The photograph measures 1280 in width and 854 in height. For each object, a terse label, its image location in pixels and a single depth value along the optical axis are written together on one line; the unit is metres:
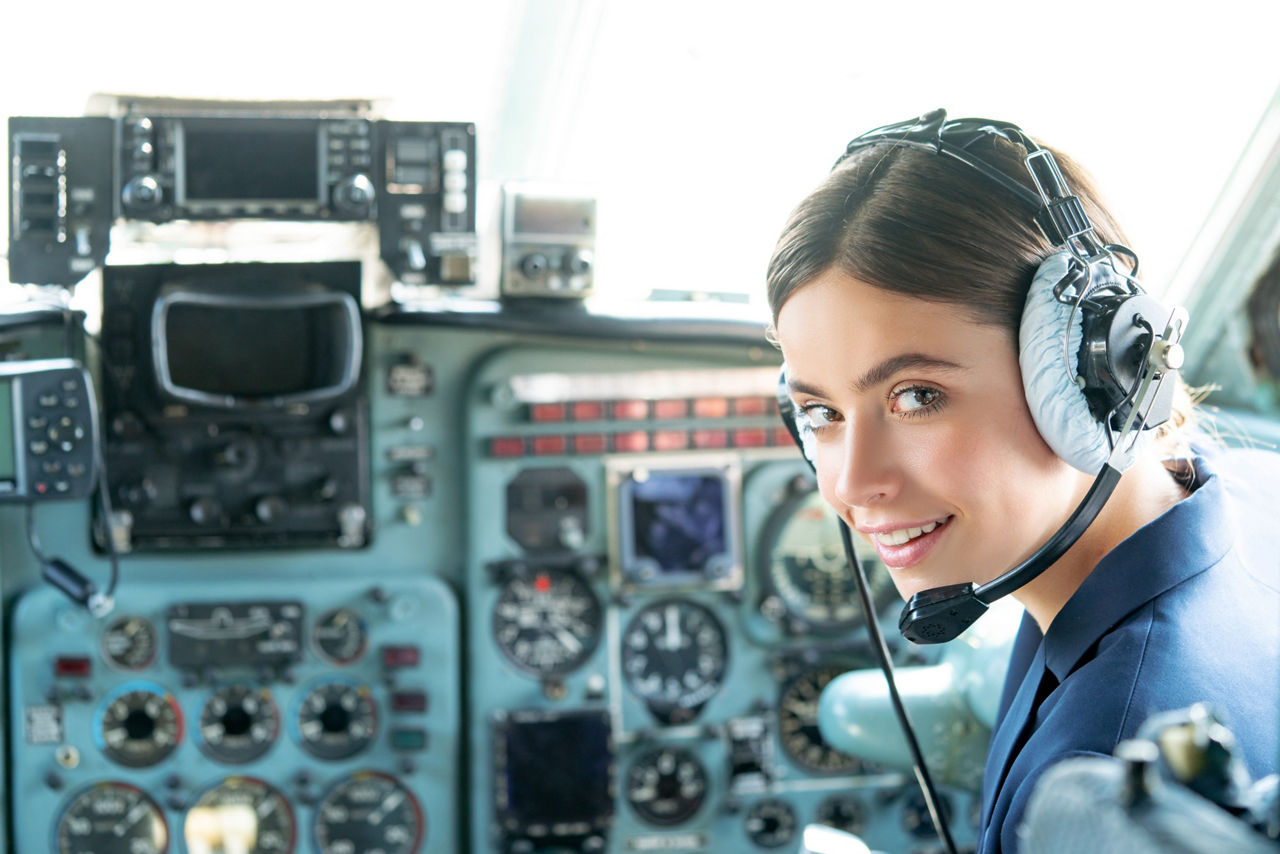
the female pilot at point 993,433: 1.09
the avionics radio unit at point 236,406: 2.62
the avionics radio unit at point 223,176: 2.42
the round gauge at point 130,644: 2.76
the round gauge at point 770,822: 2.96
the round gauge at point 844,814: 2.96
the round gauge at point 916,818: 2.97
